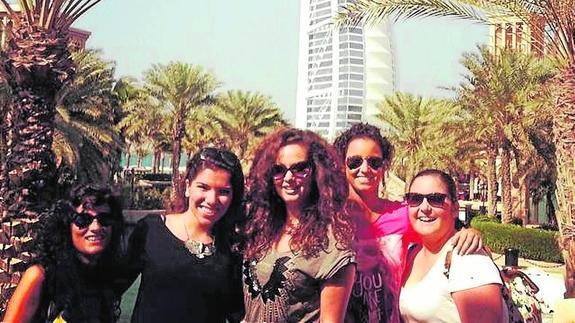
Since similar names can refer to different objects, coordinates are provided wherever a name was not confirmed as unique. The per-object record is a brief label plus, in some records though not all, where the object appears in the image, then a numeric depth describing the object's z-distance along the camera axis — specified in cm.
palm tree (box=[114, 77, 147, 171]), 3167
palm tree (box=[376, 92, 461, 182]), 2888
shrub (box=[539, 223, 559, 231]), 2483
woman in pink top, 314
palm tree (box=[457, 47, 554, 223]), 2323
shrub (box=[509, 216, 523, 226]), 2530
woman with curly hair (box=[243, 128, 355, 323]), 283
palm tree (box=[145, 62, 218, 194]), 3117
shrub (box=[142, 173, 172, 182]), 3947
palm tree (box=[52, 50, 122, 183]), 2214
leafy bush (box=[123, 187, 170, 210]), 2788
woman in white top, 268
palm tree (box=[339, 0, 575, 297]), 862
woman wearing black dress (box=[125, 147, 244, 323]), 296
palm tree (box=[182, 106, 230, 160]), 3262
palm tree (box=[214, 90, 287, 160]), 3447
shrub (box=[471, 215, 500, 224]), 2500
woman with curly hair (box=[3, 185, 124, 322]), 282
